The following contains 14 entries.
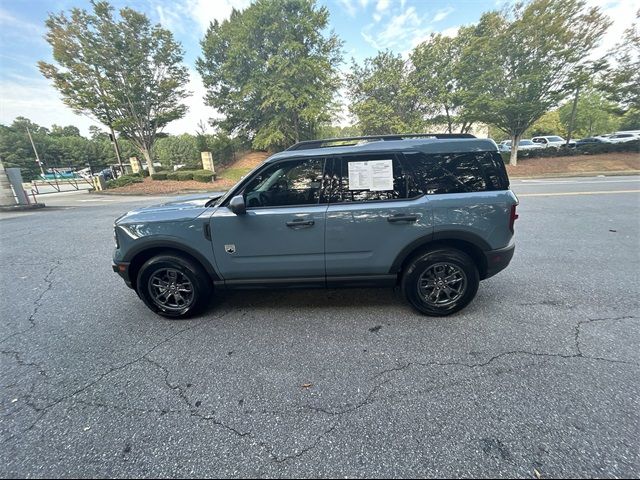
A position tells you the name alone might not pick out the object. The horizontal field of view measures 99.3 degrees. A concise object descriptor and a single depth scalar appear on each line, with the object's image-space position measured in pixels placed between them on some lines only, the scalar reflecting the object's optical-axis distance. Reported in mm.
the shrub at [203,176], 20484
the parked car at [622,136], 26084
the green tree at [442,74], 20141
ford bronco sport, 2777
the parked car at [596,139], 26364
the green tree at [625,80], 17484
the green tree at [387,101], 22547
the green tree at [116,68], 18375
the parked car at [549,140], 27342
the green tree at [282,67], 21797
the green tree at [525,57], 15633
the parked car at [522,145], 25333
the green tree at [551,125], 36500
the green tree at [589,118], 32875
